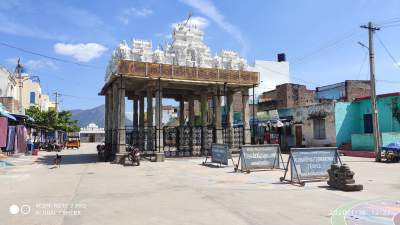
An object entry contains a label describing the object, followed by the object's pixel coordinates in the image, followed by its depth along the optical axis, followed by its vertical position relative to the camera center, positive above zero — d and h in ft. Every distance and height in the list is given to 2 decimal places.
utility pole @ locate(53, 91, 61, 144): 192.49 +3.29
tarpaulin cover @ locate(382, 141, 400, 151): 78.89 -1.92
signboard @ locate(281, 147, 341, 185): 47.83 -2.88
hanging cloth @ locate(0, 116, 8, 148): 82.38 +2.45
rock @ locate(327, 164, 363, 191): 41.11 -4.19
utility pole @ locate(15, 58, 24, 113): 146.12 +26.99
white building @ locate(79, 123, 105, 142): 407.38 +7.10
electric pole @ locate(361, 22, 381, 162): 84.58 +11.48
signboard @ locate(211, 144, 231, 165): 69.56 -2.48
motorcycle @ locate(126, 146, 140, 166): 77.00 -2.91
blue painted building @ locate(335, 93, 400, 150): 101.71 +4.48
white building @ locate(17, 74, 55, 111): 230.48 +28.17
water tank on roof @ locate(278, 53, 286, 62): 222.07 +43.97
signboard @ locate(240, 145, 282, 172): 60.34 -2.67
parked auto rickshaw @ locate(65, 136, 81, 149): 189.41 -0.84
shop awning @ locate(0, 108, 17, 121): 83.77 +5.75
